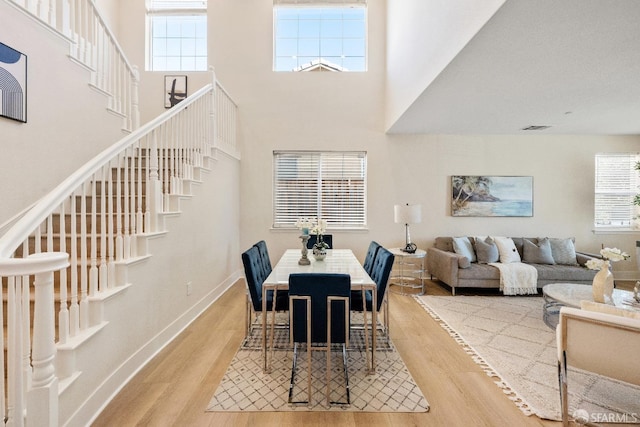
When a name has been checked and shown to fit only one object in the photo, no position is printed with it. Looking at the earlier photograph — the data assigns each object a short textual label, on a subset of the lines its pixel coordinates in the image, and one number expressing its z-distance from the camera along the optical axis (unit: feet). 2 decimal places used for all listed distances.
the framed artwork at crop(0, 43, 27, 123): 7.24
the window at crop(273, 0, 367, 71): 17.01
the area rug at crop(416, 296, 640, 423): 6.55
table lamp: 14.78
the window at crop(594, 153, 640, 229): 16.96
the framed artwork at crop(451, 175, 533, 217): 16.89
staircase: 4.28
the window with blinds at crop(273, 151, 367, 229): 17.11
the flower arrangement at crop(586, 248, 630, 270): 9.48
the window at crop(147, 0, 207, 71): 16.85
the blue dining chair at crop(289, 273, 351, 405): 6.81
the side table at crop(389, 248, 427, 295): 14.75
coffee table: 9.51
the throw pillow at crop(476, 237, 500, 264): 15.02
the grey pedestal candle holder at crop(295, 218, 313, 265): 10.27
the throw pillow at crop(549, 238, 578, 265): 14.99
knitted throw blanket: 13.91
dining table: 7.80
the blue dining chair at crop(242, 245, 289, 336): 8.55
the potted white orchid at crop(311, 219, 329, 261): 10.44
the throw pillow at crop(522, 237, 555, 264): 15.12
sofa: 13.98
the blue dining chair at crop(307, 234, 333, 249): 13.71
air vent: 14.80
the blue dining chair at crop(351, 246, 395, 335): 8.58
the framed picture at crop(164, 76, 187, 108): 16.46
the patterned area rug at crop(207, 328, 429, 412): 6.51
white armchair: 5.43
